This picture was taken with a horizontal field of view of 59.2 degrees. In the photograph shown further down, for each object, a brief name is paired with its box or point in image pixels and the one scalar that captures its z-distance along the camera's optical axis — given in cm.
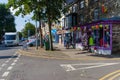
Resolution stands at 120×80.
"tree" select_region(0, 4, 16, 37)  3484
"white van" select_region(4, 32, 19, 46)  2015
